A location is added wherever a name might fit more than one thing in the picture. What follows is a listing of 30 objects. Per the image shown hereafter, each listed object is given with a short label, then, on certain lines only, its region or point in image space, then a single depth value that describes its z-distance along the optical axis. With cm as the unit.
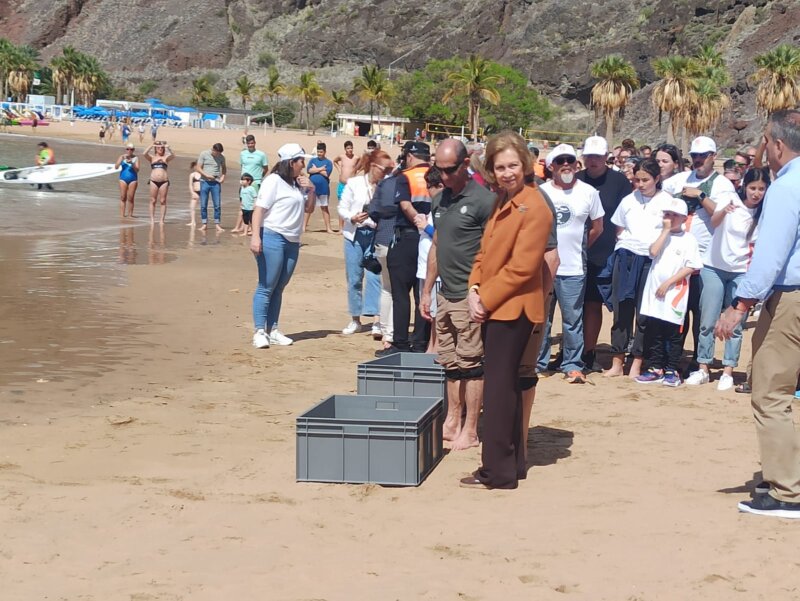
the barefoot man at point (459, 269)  702
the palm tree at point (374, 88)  10249
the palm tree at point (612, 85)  6900
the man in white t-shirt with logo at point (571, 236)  926
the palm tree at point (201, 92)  13250
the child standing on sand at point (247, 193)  1955
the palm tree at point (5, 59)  12312
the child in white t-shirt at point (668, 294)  926
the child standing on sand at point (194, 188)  2138
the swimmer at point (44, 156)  3069
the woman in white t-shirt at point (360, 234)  1109
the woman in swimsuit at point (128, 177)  2231
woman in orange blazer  607
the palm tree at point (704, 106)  5941
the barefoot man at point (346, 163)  1825
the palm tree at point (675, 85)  5838
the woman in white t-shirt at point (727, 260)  916
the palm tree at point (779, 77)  5409
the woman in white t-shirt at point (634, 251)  953
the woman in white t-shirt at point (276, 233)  1049
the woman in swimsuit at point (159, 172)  2130
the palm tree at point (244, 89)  12356
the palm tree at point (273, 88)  11944
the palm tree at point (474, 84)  8606
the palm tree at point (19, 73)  12312
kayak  3011
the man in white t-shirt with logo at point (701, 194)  942
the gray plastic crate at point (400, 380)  772
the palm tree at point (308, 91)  10594
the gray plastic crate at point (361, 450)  636
